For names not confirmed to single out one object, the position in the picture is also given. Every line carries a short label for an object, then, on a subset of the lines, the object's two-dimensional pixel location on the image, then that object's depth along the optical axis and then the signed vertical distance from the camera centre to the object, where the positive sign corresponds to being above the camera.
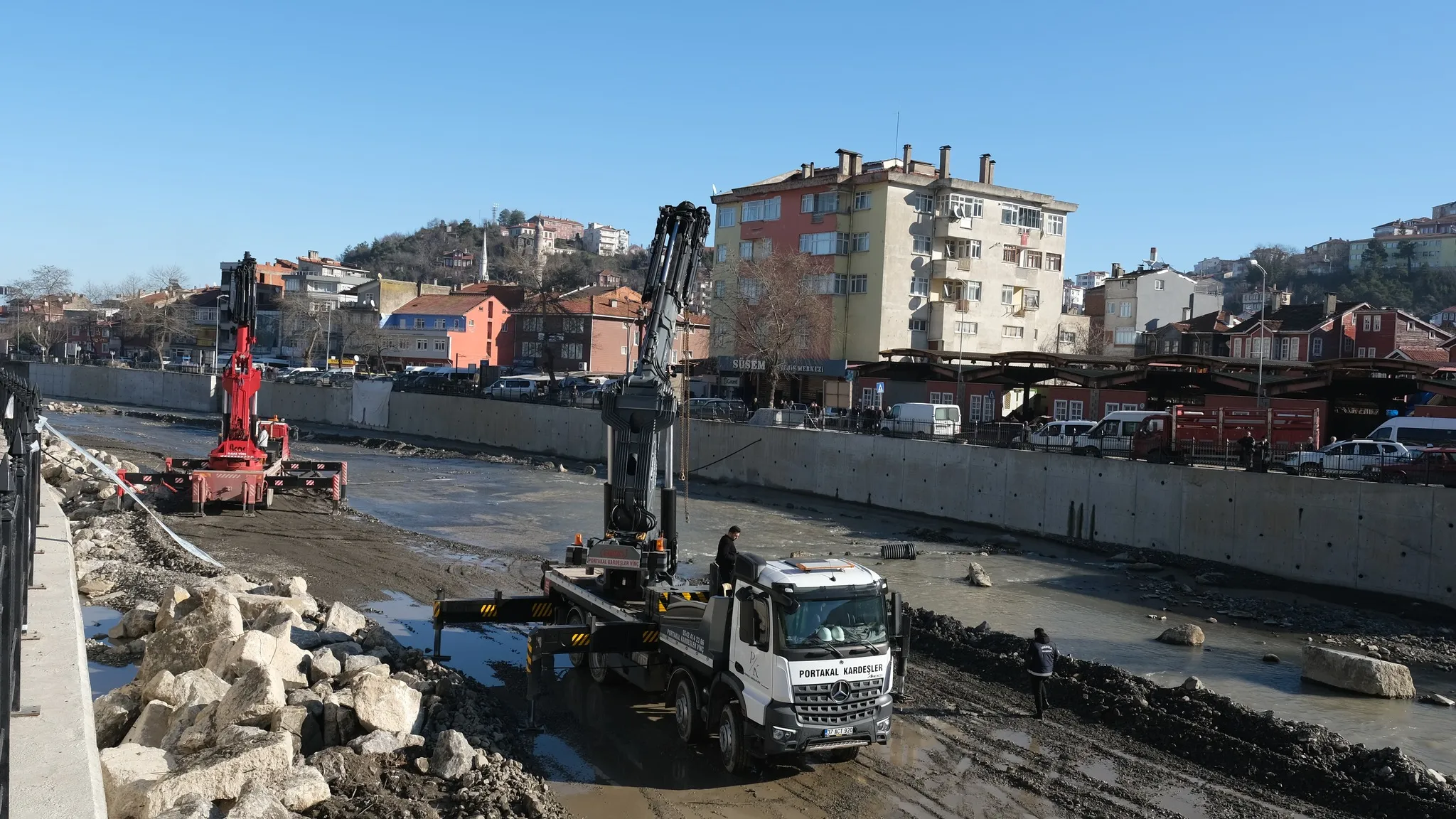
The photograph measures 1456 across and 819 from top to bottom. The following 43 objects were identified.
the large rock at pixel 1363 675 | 17.00 -4.24
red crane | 29.34 -2.56
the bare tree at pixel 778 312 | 57.41 +3.78
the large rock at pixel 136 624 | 15.50 -3.74
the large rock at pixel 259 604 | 15.67 -3.47
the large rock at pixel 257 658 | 12.41 -3.36
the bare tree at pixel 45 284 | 138.50 +8.98
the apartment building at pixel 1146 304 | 86.69 +7.29
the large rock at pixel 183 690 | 11.40 -3.44
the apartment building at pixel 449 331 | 95.88 +3.40
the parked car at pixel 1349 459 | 27.20 -1.43
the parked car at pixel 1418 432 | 31.83 -0.79
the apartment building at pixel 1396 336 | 64.75 +4.08
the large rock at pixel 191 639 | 13.33 -3.42
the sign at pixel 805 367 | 58.94 +0.85
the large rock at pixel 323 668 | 12.89 -3.55
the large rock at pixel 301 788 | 9.60 -3.74
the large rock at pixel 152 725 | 10.88 -3.65
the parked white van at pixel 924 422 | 41.56 -1.31
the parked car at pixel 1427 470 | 24.97 -1.50
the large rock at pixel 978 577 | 26.42 -4.55
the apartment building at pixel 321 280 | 121.38 +9.56
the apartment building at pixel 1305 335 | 66.31 +4.06
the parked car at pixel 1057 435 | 36.50 -1.46
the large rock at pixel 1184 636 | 20.64 -4.50
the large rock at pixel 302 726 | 10.92 -3.65
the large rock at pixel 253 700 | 10.93 -3.42
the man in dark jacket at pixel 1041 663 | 14.68 -3.64
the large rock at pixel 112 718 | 11.15 -3.68
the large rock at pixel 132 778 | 8.66 -3.46
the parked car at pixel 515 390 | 62.91 -0.99
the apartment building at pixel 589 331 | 90.38 +3.63
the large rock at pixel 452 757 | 11.06 -3.93
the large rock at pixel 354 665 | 13.02 -3.58
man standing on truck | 13.74 -2.24
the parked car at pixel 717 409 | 51.03 -1.41
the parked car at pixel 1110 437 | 34.53 -1.39
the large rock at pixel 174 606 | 14.86 -3.35
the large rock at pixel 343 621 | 15.91 -3.72
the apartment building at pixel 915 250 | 63.22 +8.08
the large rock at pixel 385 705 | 11.59 -3.62
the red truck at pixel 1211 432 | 31.89 -0.98
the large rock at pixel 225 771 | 8.88 -3.50
